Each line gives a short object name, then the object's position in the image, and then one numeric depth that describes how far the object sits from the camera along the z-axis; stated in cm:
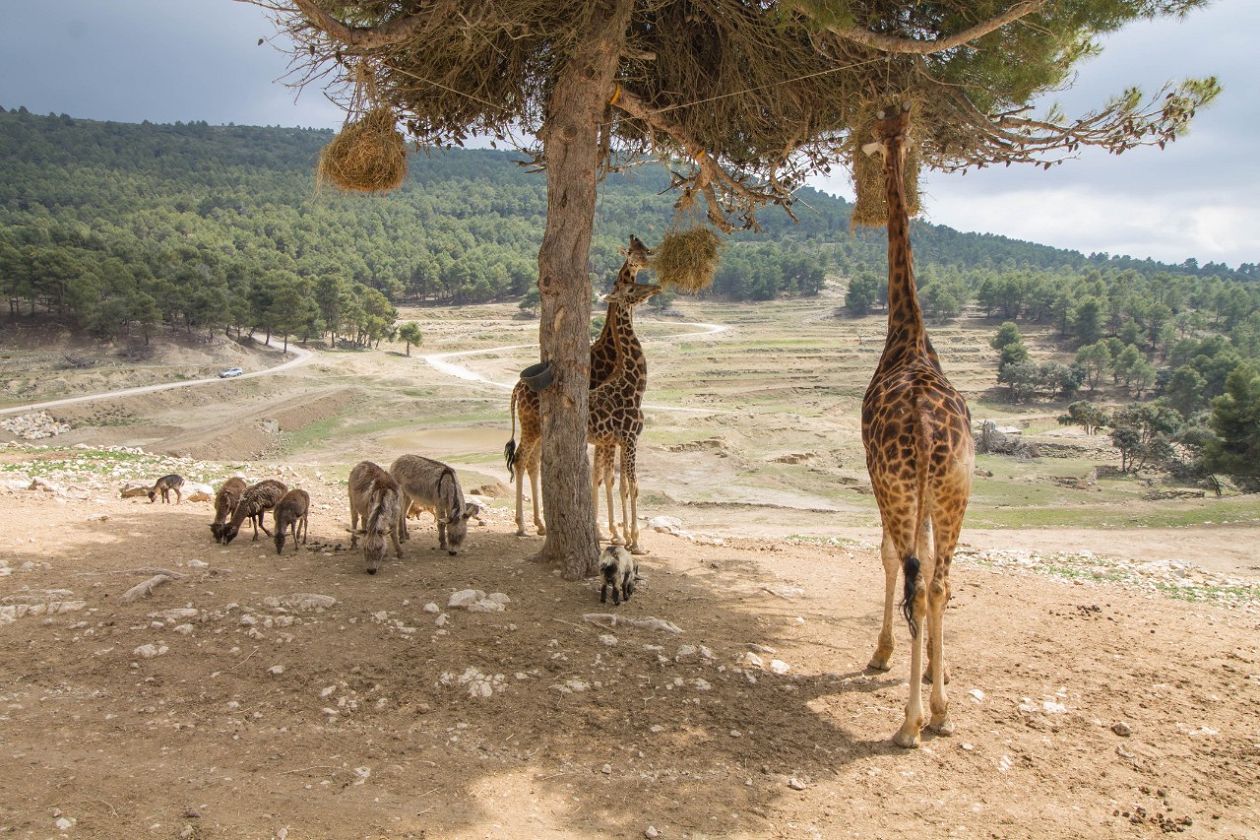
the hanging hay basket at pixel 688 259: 1009
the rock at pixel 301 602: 665
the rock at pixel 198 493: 1218
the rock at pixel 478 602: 697
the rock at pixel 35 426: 2895
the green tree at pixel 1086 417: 5553
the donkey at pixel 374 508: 807
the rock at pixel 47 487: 1145
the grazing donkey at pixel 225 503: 892
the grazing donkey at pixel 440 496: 912
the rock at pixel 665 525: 1294
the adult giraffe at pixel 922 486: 557
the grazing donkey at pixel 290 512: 866
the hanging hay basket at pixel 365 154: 825
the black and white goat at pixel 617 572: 748
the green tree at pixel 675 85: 782
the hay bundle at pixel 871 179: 877
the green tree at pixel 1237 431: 3553
